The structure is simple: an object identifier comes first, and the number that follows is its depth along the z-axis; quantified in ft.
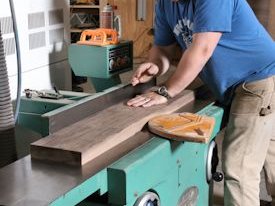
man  5.89
